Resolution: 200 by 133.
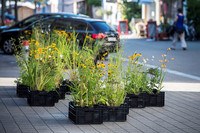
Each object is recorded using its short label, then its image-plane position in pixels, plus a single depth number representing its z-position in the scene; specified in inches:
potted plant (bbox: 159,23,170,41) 1449.1
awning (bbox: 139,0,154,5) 1774.1
